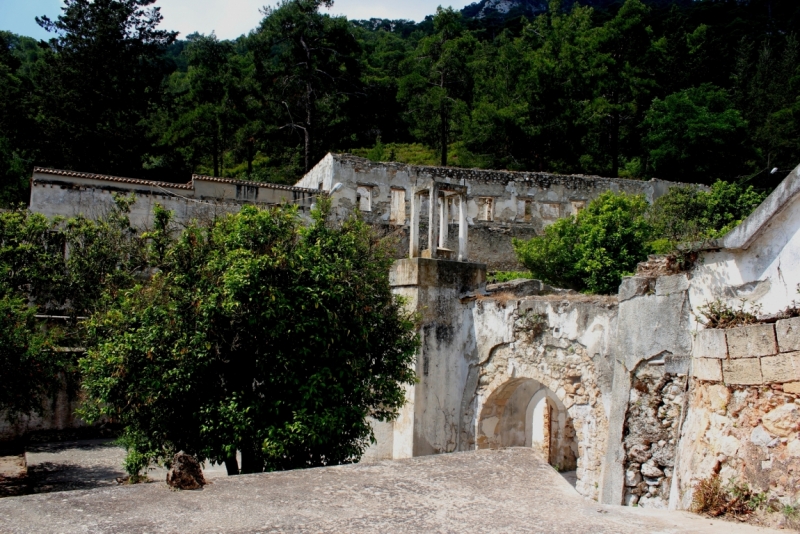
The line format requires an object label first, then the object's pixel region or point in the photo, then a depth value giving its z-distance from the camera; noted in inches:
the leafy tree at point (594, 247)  850.8
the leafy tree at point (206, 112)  1473.9
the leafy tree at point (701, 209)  1041.5
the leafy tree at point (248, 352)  345.1
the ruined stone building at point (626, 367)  211.8
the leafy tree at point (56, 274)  476.4
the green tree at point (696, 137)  1408.7
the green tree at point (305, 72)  1505.9
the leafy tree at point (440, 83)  1628.9
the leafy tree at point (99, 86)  1198.9
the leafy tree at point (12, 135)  1146.0
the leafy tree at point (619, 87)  1508.4
